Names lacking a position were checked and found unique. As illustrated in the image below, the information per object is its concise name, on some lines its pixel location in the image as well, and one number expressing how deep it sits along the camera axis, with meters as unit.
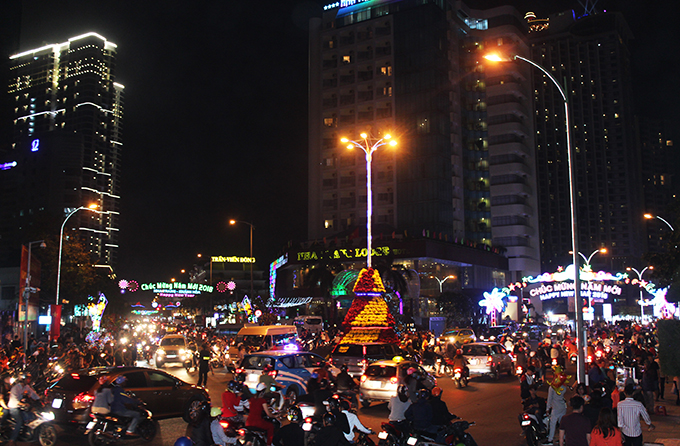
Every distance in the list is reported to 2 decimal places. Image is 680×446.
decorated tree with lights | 25.22
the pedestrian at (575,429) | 8.07
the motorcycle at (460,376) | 20.95
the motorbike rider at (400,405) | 10.59
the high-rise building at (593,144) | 157.12
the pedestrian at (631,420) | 9.04
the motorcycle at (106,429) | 11.20
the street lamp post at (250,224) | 44.12
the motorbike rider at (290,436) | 7.96
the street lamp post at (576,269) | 15.62
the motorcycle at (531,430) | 10.69
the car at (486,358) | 23.09
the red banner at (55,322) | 37.30
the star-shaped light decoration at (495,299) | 46.94
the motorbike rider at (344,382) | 16.42
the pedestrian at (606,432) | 7.32
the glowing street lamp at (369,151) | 27.52
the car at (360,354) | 20.49
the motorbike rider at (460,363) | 20.98
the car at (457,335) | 36.34
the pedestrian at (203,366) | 20.83
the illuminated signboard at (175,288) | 52.29
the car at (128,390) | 12.11
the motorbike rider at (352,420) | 9.09
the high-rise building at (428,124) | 80.75
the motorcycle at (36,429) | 11.23
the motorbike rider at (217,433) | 8.25
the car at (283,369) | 16.56
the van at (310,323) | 47.28
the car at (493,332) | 41.66
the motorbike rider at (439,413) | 9.63
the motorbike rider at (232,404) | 10.14
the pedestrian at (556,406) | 11.32
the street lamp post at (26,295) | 30.35
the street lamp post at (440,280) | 69.75
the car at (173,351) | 29.33
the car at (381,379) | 16.05
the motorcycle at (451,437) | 9.05
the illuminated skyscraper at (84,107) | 184.88
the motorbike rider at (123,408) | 11.52
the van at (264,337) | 28.09
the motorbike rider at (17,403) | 11.12
